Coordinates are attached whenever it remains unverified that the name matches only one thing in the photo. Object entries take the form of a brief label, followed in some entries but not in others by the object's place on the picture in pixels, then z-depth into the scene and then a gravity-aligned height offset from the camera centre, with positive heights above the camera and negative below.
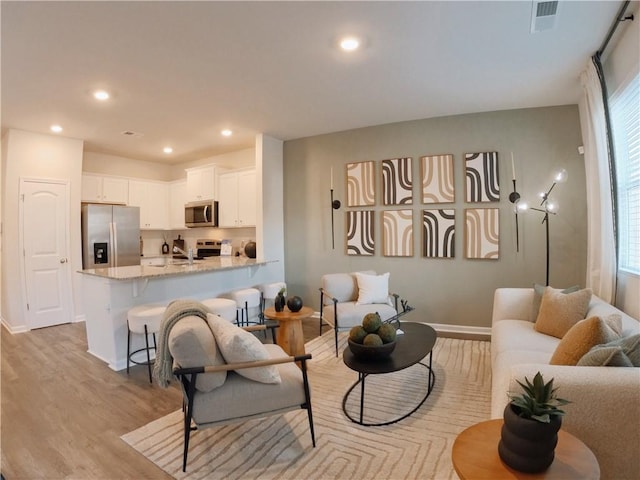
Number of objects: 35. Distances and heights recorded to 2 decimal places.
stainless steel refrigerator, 5.14 +0.20
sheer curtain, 2.85 +0.36
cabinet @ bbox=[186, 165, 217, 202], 5.72 +1.12
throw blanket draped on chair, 1.96 -0.60
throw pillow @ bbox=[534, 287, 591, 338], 2.53 -0.59
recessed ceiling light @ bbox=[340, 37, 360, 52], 2.56 +1.57
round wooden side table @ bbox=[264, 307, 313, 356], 3.25 -0.87
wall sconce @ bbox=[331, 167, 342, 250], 4.93 +0.52
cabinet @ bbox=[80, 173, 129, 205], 5.61 +1.04
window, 2.59 +0.55
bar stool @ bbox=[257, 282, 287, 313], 4.66 -0.64
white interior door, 4.64 -0.02
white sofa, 1.36 -0.72
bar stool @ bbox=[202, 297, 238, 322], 3.53 -0.66
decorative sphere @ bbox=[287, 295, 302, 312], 3.33 -0.61
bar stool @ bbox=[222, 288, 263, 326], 4.14 -0.69
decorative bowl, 2.29 -0.76
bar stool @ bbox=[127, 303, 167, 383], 3.11 -0.69
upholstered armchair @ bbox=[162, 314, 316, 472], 1.79 -0.76
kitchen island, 3.32 -0.49
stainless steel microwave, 5.73 +0.57
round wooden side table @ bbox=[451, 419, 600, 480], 1.15 -0.82
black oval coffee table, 2.23 -0.84
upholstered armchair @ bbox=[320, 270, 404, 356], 3.58 -0.67
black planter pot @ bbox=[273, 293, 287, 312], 3.41 -0.61
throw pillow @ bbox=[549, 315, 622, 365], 1.66 -0.53
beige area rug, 1.86 -1.26
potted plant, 1.14 -0.67
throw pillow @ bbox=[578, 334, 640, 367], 1.48 -0.55
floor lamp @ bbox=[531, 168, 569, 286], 3.54 +0.34
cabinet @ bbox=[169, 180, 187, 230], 6.52 +0.89
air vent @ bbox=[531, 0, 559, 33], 2.20 +1.54
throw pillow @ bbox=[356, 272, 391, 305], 3.88 -0.57
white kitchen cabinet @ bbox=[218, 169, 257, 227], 5.41 +0.78
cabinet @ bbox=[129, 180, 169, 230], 6.27 +0.89
